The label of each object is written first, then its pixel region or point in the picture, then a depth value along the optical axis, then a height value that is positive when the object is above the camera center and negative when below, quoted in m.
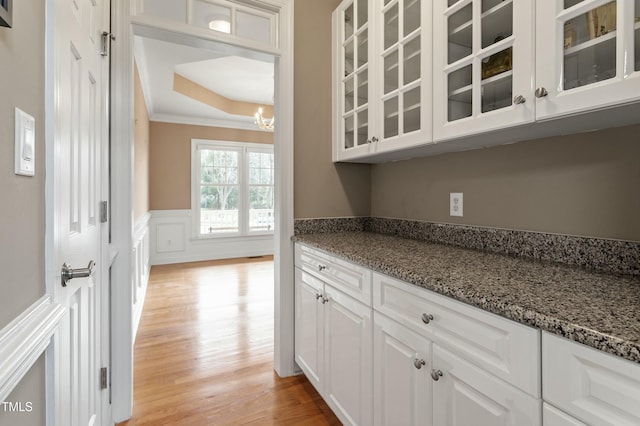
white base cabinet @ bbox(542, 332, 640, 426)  0.55 -0.32
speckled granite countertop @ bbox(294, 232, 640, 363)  0.60 -0.21
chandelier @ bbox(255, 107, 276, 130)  4.68 +1.34
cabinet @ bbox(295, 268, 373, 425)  1.32 -0.66
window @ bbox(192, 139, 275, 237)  5.70 +0.43
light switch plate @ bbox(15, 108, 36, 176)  0.61 +0.13
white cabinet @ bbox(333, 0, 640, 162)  0.87 +0.50
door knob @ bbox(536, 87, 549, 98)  0.98 +0.37
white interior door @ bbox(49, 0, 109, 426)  0.84 +0.05
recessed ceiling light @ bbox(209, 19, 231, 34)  1.85 +1.08
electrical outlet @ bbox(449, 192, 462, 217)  1.67 +0.04
